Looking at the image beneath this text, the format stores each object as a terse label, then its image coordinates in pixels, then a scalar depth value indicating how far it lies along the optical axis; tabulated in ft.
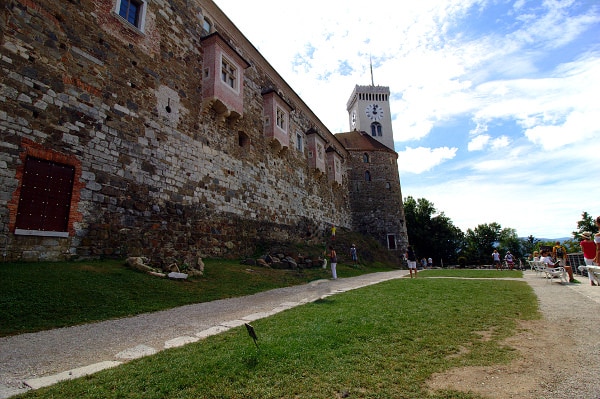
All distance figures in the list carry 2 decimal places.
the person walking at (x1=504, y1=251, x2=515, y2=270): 82.14
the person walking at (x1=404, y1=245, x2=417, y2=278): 50.91
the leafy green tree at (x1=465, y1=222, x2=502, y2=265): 190.49
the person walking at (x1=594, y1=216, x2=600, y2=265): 25.15
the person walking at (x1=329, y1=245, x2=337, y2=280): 45.49
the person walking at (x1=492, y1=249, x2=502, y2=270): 81.83
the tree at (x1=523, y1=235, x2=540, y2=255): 232.34
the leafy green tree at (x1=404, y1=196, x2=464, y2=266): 159.94
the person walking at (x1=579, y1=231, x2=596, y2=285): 29.48
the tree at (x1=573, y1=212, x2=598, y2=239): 134.21
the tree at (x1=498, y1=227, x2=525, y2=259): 206.36
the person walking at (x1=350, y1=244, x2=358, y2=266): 75.41
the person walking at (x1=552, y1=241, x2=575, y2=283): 35.45
